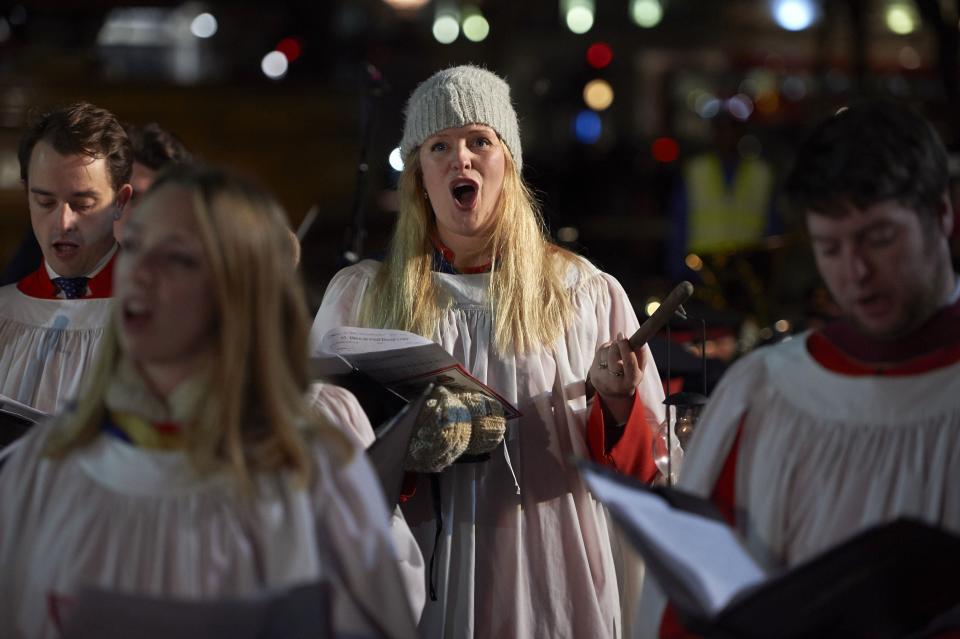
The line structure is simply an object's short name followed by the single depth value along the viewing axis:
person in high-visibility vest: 10.20
